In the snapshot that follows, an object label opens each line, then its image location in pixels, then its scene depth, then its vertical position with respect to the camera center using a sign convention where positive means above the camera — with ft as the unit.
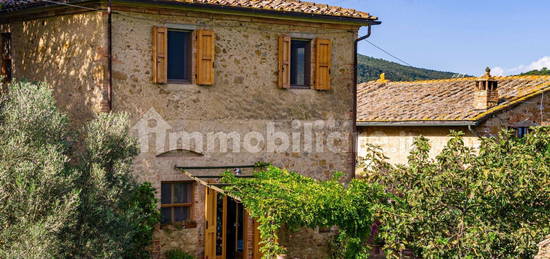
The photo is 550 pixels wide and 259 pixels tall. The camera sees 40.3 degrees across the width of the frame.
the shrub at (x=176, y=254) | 46.44 -7.96
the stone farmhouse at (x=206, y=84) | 45.27 +2.74
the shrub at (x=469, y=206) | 39.27 -4.13
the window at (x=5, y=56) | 53.93 +4.94
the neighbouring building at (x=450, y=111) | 63.41 +1.64
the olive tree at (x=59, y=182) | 32.65 -2.64
